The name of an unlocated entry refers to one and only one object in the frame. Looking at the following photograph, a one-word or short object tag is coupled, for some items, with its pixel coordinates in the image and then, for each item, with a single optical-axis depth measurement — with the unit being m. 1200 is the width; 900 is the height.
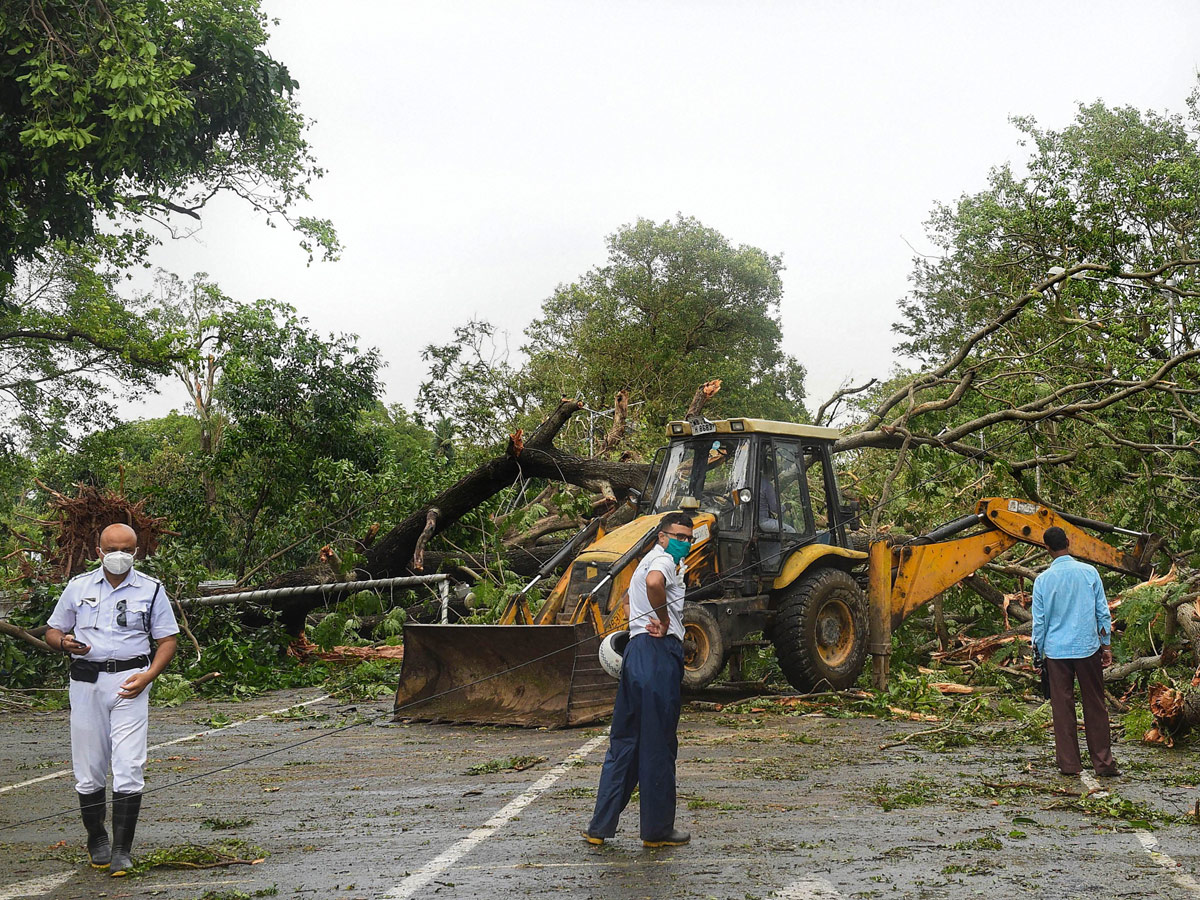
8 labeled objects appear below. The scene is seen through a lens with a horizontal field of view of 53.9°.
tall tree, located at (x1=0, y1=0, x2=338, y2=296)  14.05
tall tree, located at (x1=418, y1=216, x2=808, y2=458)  34.78
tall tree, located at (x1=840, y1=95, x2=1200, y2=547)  13.10
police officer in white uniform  5.93
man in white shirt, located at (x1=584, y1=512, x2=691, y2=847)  5.99
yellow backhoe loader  10.40
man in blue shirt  7.96
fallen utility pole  14.11
